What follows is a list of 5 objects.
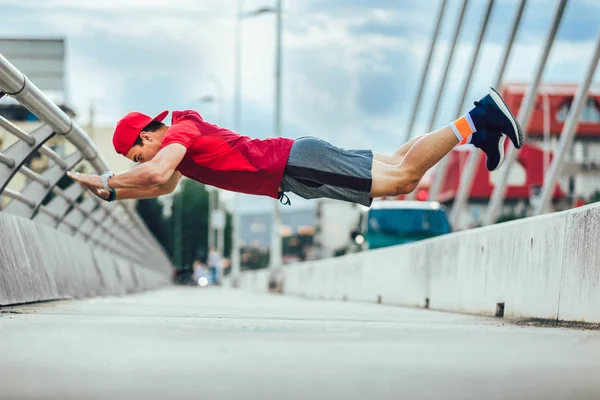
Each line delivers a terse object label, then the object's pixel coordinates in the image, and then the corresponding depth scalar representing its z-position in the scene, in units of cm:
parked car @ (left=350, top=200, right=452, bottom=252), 2536
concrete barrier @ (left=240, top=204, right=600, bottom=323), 704
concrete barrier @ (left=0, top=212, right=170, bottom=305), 830
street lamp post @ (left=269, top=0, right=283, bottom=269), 3616
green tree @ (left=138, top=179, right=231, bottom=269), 12428
